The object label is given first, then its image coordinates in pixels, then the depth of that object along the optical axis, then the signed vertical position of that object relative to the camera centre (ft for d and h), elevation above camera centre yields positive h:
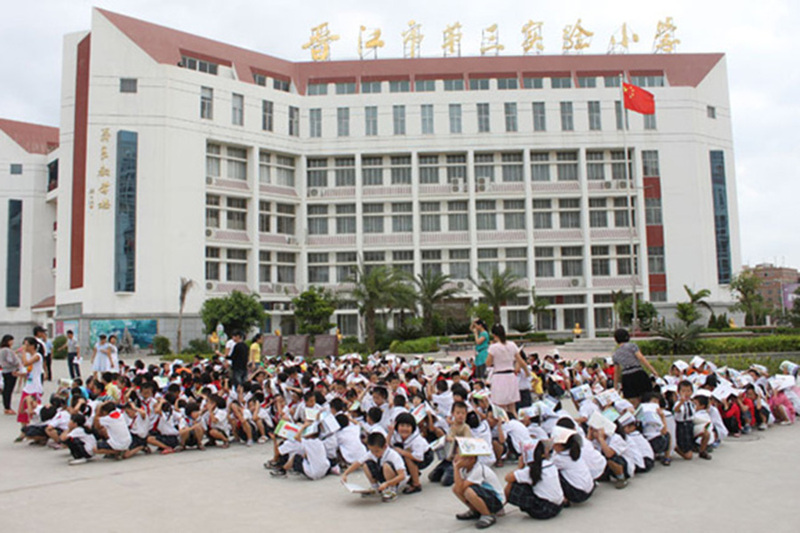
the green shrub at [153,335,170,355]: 117.08 -5.20
